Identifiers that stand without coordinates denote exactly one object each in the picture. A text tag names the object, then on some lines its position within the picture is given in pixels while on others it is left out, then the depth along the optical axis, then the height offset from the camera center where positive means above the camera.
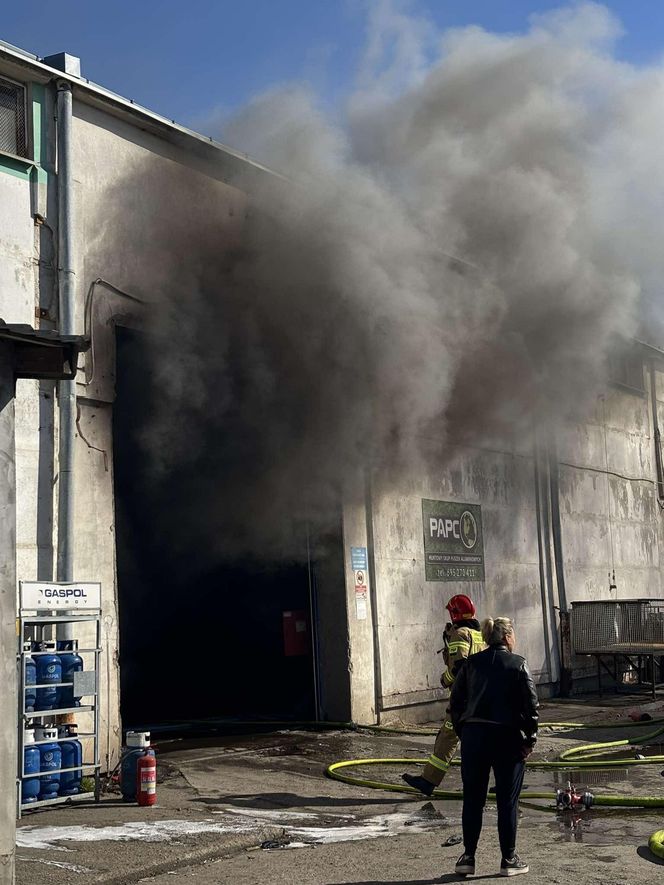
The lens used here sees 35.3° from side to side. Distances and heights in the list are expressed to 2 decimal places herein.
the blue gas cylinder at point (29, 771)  7.84 -1.09
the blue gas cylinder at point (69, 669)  8.46 -0.37
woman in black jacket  5.69 -0.74
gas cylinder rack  7.89 -0.51
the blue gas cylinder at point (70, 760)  8.26 -1.08
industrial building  9.96 +1.23
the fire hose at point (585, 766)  7.42 -1.42
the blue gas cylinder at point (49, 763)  8.07 -1.06
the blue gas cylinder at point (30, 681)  8.14 -0.44
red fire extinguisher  7.90 -1.19
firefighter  8.16 -0.98
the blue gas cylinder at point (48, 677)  8.26 -0.42
